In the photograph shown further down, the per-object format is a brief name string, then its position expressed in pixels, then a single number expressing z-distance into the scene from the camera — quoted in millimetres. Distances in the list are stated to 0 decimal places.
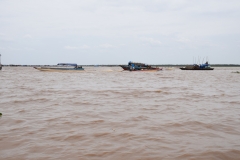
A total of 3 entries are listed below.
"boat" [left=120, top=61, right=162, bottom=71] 50000
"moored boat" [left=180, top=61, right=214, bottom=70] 64500
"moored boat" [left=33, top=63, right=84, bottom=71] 44491
